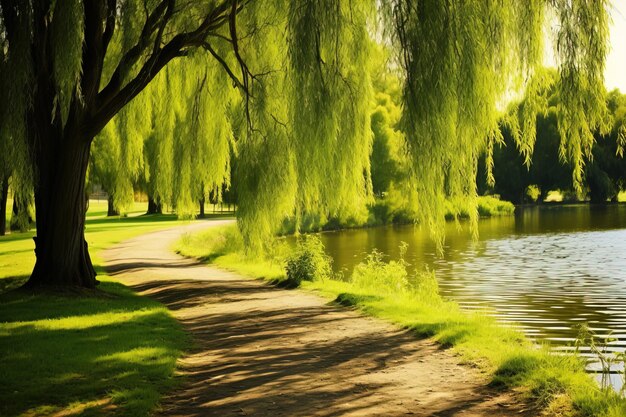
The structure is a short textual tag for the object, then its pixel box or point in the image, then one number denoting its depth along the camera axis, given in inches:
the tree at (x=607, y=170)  2015.3
